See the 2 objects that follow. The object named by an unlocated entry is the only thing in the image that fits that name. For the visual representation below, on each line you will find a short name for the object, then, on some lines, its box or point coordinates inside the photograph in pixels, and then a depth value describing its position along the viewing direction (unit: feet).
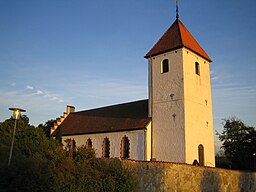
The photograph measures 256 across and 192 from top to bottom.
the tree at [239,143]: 119.55
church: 80.79
